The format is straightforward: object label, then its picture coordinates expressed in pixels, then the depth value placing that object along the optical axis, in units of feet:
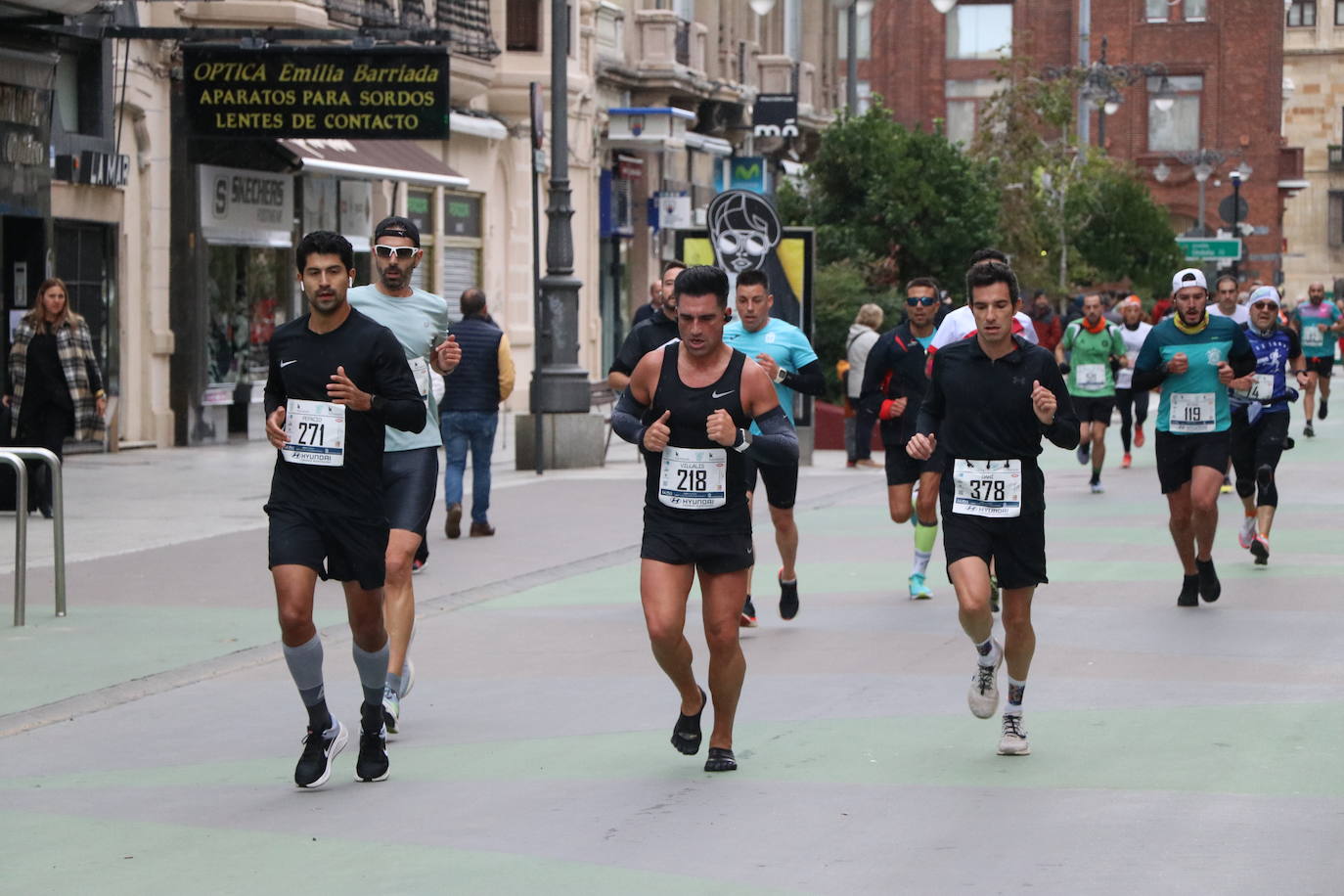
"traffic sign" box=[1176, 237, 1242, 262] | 167.32
